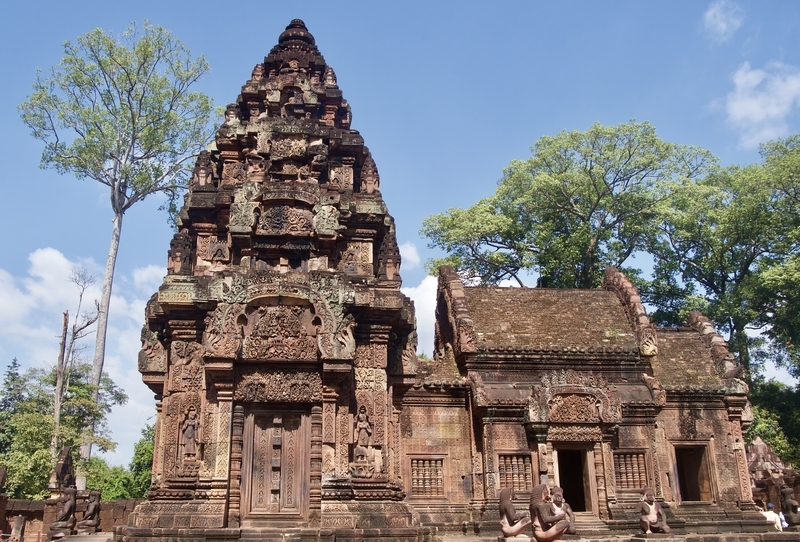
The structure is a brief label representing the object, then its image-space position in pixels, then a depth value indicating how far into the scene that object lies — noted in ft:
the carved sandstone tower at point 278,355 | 32.35
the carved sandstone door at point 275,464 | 33.01
